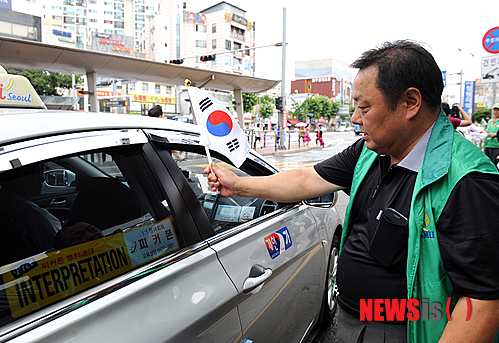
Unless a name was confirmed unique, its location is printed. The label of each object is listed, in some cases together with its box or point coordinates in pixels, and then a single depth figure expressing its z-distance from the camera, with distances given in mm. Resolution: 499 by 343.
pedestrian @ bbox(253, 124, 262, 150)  23483
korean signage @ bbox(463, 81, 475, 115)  73400
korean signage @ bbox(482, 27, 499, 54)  7977
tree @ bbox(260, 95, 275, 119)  63469
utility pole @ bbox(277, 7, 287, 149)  21266
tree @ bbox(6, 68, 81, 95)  30573
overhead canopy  10531
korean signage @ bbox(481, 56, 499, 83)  8596
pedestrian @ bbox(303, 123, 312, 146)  27250
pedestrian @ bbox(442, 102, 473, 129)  7896
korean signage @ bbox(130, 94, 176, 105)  54625
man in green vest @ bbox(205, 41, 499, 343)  1070
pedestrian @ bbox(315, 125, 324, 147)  27422
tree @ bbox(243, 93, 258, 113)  52772
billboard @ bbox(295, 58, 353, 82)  123188
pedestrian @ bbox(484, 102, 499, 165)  7520
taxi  1038
